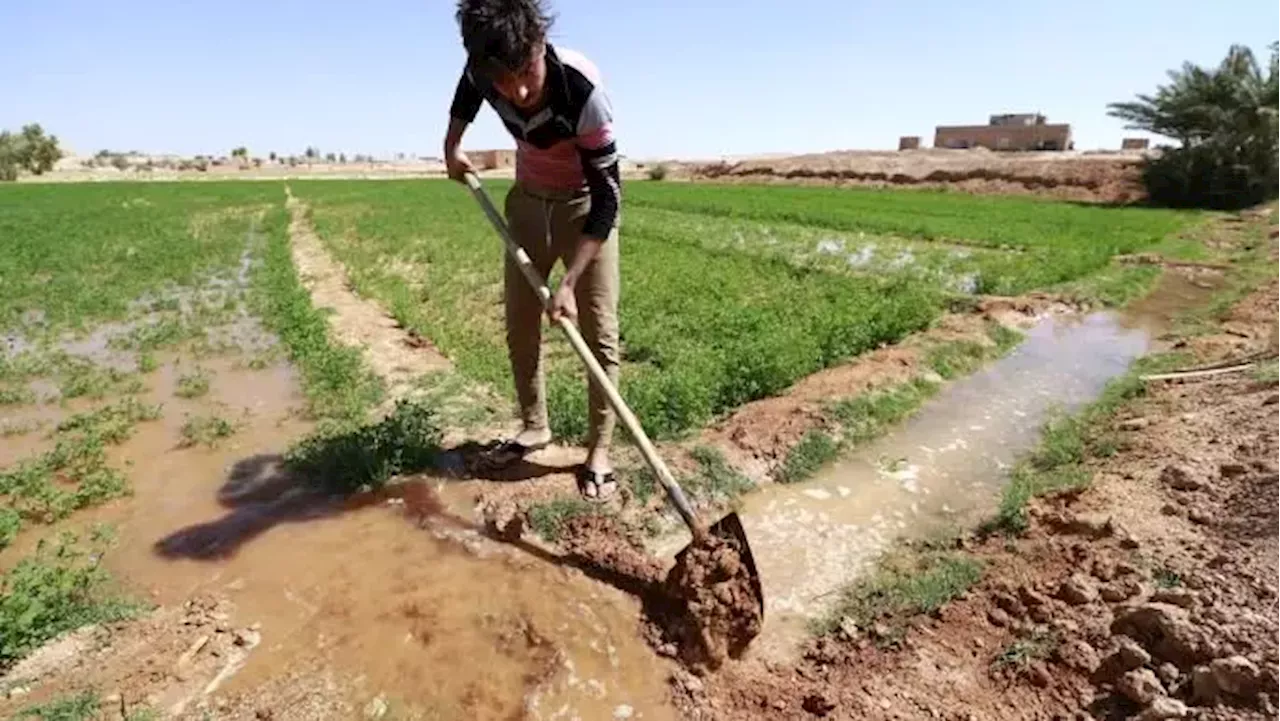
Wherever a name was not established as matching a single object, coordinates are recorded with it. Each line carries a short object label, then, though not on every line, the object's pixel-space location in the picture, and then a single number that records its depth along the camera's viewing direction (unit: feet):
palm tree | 78.79
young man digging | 9.56
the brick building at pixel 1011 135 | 153.07
